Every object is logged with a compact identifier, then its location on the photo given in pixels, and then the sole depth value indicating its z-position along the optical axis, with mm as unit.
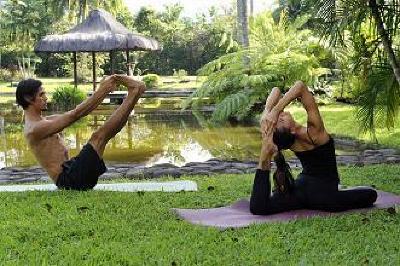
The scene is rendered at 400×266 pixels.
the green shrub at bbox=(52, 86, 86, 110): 19203
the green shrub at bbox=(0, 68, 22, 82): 33281
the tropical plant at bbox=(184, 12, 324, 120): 14180
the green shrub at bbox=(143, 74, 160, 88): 27391
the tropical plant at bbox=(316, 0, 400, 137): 5066
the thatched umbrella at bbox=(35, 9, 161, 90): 20172
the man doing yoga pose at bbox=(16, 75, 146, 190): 4750
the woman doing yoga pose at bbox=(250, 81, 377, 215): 4098
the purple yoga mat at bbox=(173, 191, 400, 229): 3930
